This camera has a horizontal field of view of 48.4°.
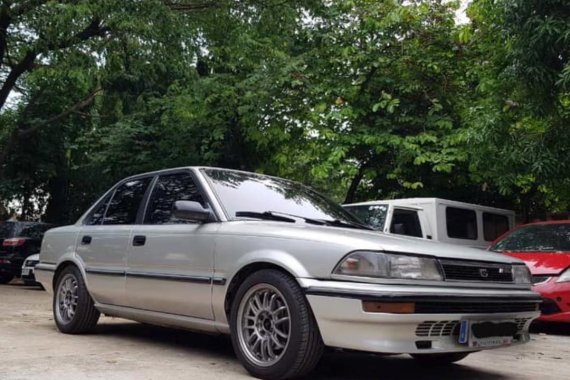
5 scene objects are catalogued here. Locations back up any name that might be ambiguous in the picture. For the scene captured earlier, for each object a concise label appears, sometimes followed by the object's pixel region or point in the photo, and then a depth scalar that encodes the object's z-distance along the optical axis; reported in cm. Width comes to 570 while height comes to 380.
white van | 1022
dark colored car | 1551
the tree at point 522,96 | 821
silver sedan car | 400
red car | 752
